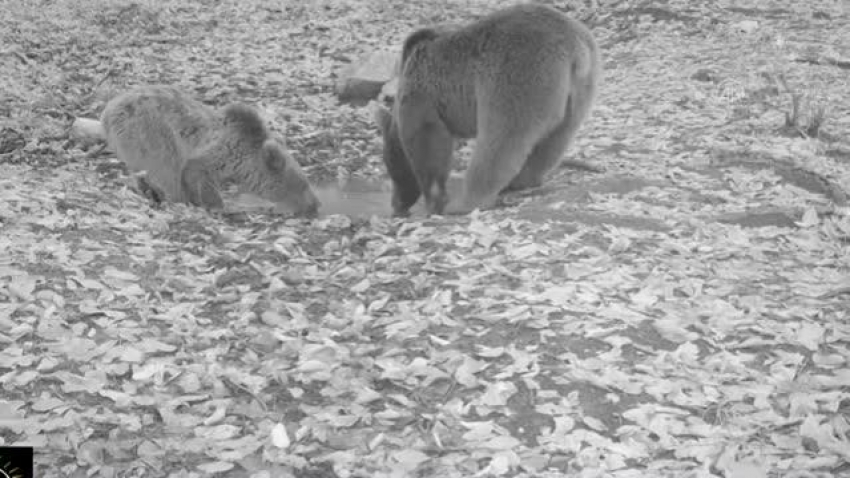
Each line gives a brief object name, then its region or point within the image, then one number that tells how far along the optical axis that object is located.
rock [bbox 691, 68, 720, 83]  11.63
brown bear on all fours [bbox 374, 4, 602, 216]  7.23
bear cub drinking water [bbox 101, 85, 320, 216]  7.99
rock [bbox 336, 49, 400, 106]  12.28
